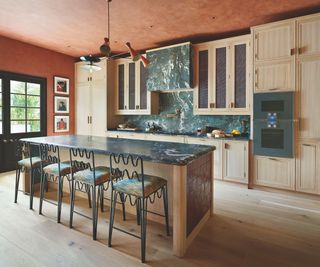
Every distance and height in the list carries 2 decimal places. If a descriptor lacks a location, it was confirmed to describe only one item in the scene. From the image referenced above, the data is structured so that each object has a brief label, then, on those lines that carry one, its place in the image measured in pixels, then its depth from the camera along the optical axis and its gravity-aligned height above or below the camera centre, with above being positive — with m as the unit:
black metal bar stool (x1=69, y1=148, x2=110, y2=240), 2.16 -0.52
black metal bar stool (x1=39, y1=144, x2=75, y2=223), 2.52 -0.50
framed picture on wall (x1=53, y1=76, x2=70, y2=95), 5.27 +0.99
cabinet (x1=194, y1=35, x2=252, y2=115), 3.79 +0.88
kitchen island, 1.88 -0.46
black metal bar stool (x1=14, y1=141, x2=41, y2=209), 2.81 -0.52
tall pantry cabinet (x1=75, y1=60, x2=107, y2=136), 5.24 +0.60
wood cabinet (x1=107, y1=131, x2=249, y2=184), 3.65 -0.56
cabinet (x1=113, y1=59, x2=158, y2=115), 4.93 +0.80
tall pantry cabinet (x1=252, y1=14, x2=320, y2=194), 3.09 +0.70
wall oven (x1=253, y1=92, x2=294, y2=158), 3.22 +0.02
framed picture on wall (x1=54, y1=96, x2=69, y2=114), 5.32 +0.52
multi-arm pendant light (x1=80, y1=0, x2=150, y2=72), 2.49 +0.80
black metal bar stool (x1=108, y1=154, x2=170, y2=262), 1.84 -0.56
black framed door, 4.37 +0.32
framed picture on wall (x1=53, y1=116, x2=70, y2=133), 5.34 +0.04
